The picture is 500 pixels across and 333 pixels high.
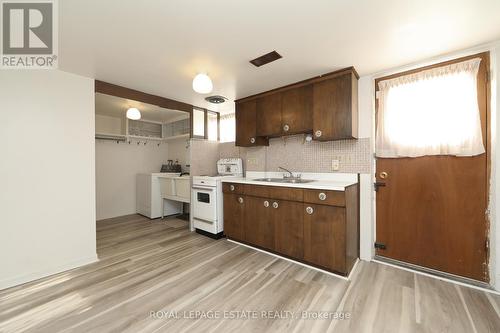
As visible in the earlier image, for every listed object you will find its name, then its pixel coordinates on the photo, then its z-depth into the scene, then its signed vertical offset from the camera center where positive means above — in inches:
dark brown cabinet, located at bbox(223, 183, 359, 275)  75.4 -24.6
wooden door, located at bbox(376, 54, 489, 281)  69.8 -17.5
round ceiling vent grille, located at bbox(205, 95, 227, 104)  116.4 +38.5
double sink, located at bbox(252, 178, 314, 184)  102.3 -7.9
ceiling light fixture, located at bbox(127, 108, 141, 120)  122.6 +32.0
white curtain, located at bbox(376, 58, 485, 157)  70.1 +19.1
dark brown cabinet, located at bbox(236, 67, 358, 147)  85.4 +26.6
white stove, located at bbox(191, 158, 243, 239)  116.0 -23.6
